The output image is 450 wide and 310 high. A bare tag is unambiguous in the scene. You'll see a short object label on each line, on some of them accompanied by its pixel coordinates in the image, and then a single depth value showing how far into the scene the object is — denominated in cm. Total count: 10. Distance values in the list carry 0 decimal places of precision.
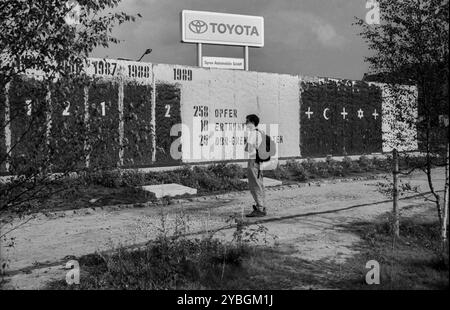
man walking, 1047
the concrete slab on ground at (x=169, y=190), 1345
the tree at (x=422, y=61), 760
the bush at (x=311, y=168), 1848
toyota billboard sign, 2342
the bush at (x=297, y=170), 1752
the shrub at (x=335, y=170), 1922
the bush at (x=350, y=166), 2032
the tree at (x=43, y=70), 545
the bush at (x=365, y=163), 2098
